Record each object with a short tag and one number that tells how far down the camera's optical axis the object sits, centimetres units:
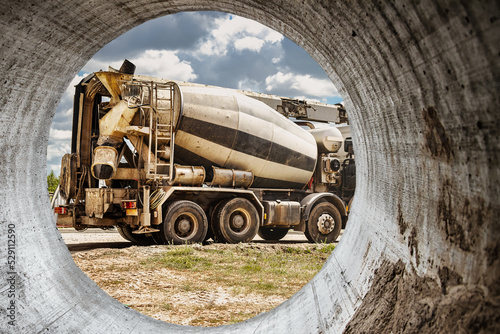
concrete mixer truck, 899
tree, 3582
